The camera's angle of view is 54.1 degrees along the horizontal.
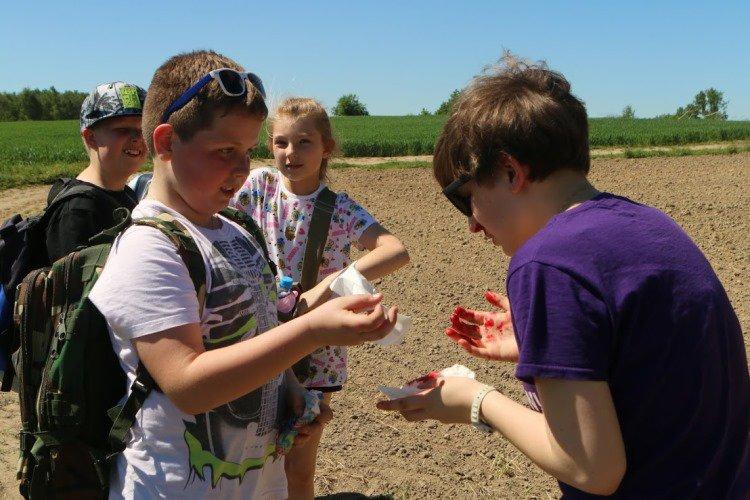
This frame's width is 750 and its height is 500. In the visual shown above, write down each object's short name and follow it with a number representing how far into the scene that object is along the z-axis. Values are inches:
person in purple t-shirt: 54.6
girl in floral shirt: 129.5
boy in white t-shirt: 64.6
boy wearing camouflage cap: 119.1
